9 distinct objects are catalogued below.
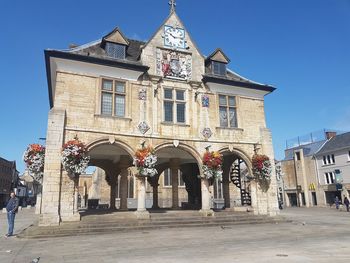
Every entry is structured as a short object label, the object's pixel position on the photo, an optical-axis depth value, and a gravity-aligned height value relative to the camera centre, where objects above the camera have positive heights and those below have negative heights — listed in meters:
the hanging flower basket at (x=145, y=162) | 14.31 +1.71
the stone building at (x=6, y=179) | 57.00 +4.66
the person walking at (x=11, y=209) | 11.82 -0.29
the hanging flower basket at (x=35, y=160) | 13.63 +1.83
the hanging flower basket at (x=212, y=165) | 15.93 +1.66
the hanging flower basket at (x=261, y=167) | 16.91 +1.58
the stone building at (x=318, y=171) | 35.53 +2.96
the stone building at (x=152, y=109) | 14.12 +4.76
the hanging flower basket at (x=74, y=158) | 12.88 +1.80
